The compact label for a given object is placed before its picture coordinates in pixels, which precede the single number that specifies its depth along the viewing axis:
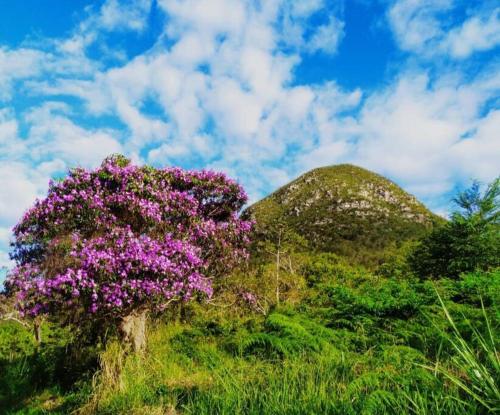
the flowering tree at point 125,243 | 6.64
